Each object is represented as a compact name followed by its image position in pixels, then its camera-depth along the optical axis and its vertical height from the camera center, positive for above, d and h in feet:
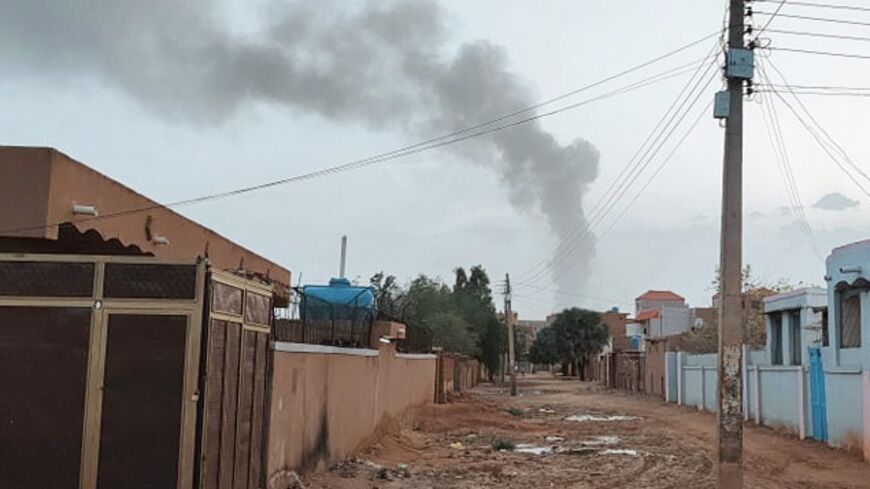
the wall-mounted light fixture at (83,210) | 35.09 +5.30
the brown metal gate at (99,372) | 27.48 -0.87
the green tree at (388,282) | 215.31 +17.35
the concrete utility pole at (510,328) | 174.91 +5.66
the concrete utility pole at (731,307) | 41.93 +2.66
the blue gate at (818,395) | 74.49 -2.58
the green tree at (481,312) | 247.50 +12.12
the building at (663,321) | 268.21 +12.70
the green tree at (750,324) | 143.04 +6.43
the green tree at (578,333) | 286.05 +8.16
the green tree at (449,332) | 196.44 +5.05
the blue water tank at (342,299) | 53.39 +3.92
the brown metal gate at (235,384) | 28.73 -1.27
